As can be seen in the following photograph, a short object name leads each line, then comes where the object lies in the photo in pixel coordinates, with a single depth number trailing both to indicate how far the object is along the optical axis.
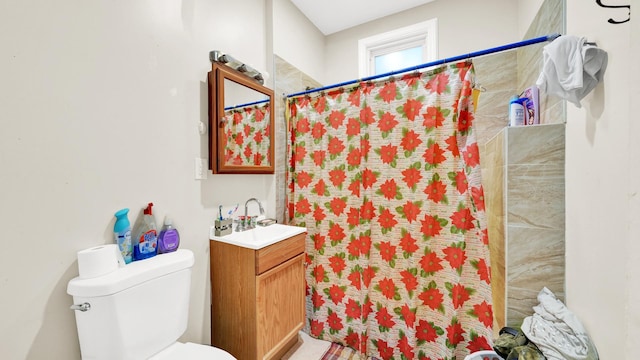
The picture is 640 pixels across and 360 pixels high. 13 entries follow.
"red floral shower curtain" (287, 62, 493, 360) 1.37
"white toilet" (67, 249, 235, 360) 0.83
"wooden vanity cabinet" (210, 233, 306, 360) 1.28
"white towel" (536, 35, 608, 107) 0.84
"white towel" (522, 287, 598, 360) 0.85
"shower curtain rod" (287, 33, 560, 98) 1.12
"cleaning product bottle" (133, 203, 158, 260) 1.04
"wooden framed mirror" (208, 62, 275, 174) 1.36
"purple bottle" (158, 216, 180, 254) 1.13
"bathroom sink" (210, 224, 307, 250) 1.30
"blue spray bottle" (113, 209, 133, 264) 0.98
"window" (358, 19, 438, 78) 2.08
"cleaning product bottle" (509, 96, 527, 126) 1.29
